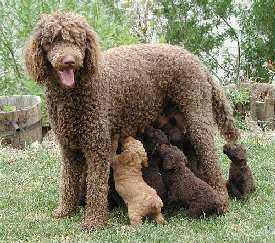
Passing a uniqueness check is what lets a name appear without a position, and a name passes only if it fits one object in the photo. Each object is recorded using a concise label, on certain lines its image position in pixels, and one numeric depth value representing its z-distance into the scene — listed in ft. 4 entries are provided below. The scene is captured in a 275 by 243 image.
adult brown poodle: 14.62
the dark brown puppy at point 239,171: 17.49
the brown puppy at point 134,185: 15.52
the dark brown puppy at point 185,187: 15.70
